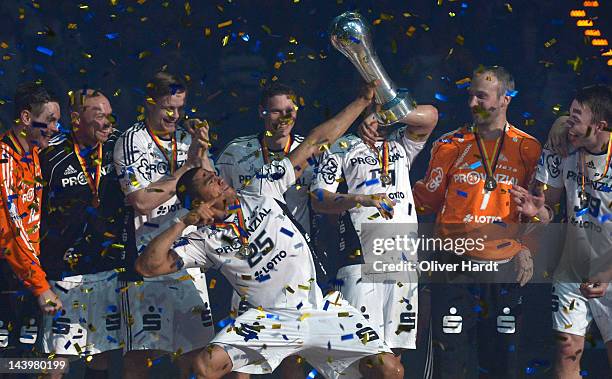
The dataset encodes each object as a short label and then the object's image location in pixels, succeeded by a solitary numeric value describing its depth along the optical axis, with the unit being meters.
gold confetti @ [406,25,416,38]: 18.36
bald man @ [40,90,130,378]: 16.16
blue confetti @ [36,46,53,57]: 17.84
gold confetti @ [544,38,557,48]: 18.20
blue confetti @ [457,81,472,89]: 18.08
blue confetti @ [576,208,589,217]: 15.97
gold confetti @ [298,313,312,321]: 14.92
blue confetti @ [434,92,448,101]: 18.02
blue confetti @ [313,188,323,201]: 16.19
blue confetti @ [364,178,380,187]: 16.48
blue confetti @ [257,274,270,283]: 15.08
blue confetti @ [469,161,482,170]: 16.28
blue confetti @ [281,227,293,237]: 15.24
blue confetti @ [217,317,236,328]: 14.92
